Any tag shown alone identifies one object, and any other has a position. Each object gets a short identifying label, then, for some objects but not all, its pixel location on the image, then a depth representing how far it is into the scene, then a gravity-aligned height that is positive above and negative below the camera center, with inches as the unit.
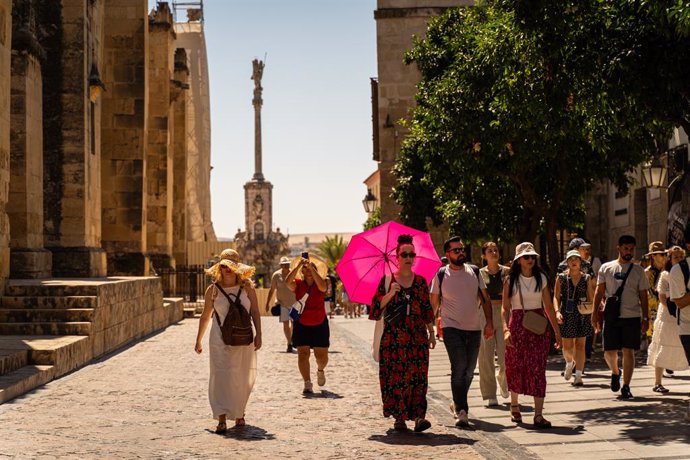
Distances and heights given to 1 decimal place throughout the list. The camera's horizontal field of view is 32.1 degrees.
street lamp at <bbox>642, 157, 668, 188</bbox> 752.3 +64.1
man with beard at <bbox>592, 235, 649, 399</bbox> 490.0 -11.3
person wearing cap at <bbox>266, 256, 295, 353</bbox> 717.9 -8.2
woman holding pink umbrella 392.8 -20.7
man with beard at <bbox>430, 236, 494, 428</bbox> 410.6 -10.8
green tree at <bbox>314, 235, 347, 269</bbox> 3309.5 +88.1
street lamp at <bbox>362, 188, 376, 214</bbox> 1443.2 +93.8
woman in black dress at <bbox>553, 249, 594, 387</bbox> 541.0 -13.6
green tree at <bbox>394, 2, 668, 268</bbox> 514.6 +80.7
